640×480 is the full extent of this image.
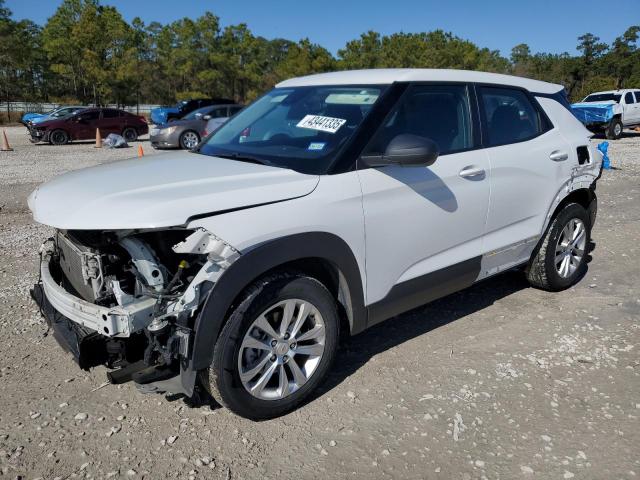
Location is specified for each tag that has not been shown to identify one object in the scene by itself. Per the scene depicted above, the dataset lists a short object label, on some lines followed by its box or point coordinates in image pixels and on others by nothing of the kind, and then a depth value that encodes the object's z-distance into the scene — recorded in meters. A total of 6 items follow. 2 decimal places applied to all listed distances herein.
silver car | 16.84
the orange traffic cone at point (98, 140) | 18.66
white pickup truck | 19.66
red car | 19.38
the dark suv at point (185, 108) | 22.47
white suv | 2.53
